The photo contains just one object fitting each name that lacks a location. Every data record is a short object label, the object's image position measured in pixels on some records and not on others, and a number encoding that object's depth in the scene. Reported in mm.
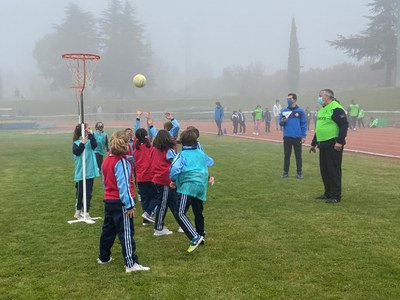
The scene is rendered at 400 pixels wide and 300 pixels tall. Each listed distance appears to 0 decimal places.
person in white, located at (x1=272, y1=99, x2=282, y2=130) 29094
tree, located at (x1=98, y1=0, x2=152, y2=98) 70375
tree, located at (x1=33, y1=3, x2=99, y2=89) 73750
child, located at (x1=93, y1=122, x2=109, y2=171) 10997
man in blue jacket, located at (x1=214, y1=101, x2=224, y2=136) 25366
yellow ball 14070
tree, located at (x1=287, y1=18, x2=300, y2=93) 65750
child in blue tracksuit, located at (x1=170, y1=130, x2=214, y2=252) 6285
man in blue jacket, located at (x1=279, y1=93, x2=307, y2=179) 11539
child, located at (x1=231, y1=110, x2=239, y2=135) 28236
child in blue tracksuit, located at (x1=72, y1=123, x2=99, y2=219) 7715
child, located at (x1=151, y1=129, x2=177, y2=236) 7062
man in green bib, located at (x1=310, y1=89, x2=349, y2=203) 8945
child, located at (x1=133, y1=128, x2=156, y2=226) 7492
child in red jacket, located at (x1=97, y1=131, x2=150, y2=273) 5570
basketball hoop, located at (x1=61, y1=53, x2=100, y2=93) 8281
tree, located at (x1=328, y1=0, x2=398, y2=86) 51844
